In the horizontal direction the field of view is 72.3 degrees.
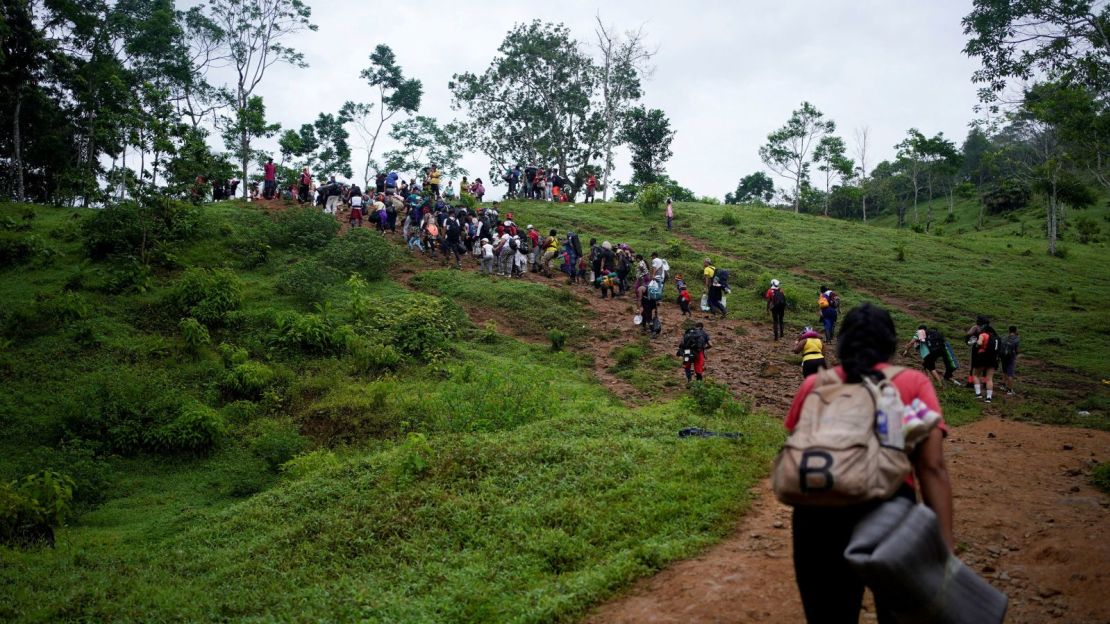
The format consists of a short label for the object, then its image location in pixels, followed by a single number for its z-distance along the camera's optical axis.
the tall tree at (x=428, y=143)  42.25
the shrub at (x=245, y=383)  13.96
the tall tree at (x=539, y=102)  41.94
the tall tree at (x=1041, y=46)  16.61
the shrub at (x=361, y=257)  20.33
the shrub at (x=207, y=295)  16.50
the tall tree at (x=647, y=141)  43.25
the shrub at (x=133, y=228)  18.80
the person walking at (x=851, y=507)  3.13
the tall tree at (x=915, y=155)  43.41
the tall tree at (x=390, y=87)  40.41
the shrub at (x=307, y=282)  18.08
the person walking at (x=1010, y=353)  15.23
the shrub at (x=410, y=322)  16.09
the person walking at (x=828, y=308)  16.97
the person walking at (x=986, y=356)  14.09
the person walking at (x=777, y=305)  17.70
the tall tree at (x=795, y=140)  44.53
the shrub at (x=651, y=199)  31.61
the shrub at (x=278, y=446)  11.67
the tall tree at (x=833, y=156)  47.16
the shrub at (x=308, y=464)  10.78
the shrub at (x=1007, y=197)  42.69
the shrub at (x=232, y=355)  14.73
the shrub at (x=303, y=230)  21.81
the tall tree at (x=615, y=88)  42.88
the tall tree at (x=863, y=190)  50.56
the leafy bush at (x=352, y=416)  12.40
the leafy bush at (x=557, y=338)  16.89
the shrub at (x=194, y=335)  15.30
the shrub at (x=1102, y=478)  8.20
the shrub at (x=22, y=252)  18.45
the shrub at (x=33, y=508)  8.85
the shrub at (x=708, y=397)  11.76
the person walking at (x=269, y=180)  26.91
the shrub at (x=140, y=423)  12.07
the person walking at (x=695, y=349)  14.19
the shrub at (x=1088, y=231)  33.28
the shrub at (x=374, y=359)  15.20
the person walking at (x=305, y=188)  26.64
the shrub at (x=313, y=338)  15.75
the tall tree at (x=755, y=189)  65.75
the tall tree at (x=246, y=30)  35.50
